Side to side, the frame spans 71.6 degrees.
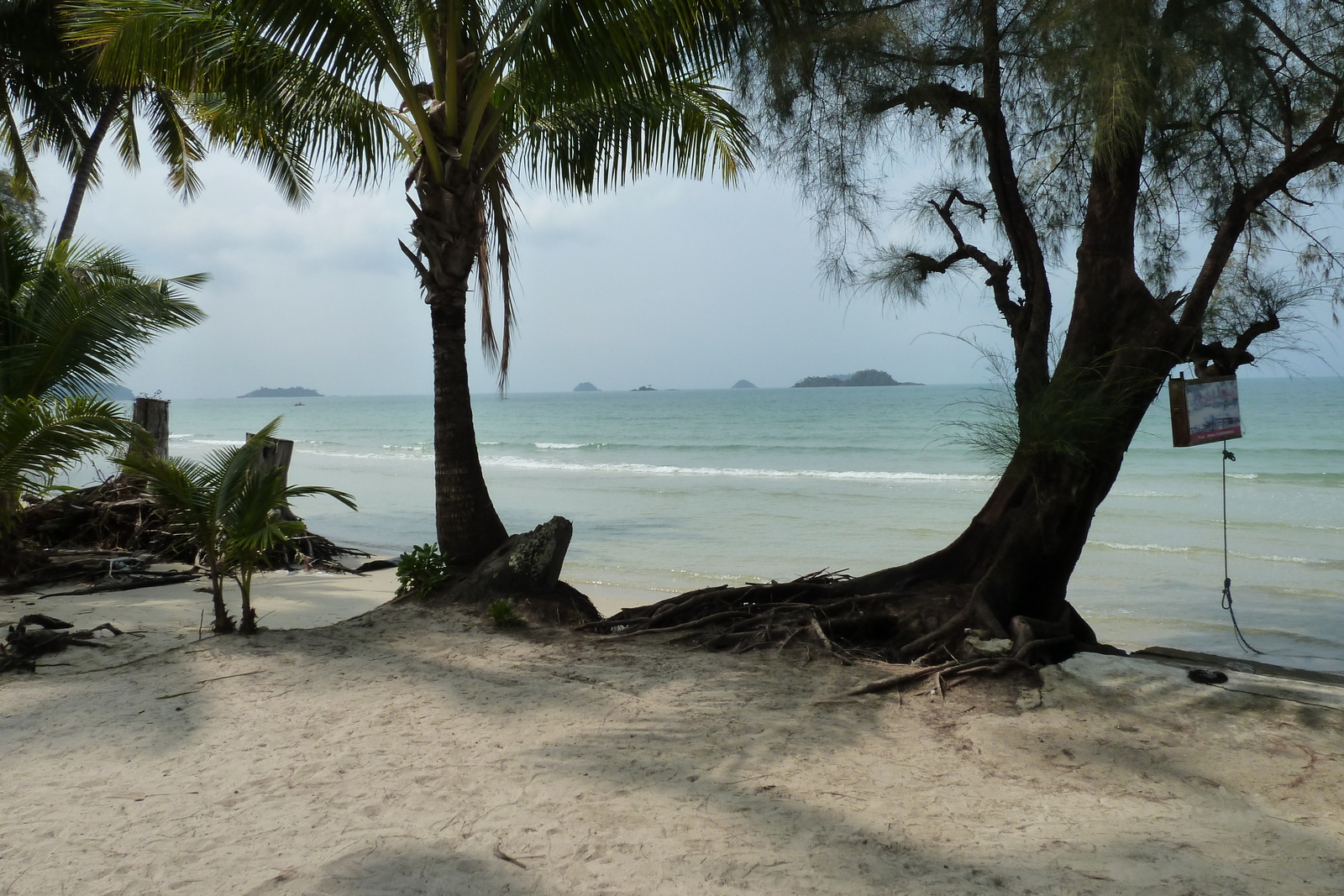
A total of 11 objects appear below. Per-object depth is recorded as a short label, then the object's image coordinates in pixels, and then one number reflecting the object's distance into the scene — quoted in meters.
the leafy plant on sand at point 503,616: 5.92
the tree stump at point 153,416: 10.41
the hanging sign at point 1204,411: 4.63
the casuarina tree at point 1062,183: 4.64
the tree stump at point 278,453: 9.49
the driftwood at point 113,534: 8.92
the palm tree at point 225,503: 5.36
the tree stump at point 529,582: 6.23
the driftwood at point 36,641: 5.00
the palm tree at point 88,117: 7.80
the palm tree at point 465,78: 5.33
